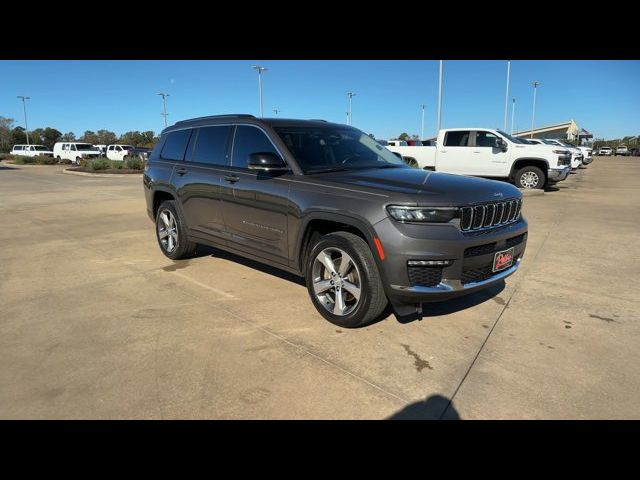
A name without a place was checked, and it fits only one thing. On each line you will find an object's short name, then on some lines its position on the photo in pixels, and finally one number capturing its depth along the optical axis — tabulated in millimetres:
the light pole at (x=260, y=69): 42100
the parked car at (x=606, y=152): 83488
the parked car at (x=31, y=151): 46250
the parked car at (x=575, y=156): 21216
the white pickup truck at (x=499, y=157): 13656
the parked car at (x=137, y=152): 32794
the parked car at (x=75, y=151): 38000
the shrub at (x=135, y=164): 26250
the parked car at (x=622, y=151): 81181
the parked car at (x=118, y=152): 36969
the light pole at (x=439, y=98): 24317
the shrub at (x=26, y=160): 40031
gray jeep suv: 3244
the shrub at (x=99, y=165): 25219
